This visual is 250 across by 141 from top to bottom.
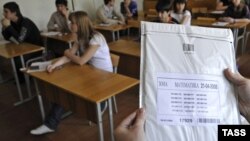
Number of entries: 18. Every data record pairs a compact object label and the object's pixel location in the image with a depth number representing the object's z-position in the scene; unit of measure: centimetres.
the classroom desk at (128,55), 284
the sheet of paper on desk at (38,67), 231
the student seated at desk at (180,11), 388
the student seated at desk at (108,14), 491
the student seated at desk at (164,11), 330
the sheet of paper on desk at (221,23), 387
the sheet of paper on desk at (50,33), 396
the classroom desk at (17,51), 300
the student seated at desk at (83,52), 232
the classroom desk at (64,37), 354
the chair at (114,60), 248
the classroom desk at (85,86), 177
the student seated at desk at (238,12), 419
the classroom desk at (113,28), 419
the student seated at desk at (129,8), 547
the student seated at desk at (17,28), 351
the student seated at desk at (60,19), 420
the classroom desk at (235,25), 373
